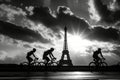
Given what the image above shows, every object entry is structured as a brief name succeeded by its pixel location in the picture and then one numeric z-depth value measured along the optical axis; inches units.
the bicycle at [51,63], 857.4
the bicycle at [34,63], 866.8
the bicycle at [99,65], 827.0
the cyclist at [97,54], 781.7
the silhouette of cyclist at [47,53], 778.6
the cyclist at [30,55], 776.8
